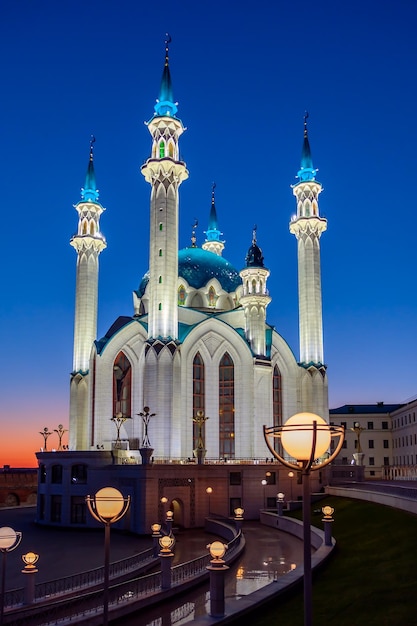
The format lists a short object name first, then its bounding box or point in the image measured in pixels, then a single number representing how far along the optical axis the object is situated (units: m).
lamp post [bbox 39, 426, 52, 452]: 58.51
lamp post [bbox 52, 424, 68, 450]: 58.00
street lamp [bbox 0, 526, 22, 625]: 16.69
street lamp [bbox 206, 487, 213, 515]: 45.91
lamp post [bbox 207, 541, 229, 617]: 16.47
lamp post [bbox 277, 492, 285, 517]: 40.54
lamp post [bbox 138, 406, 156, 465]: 44.00
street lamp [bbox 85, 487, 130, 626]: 13.13
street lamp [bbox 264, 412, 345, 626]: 9.79
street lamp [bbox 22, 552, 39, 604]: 20.05
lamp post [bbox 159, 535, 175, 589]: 21.31
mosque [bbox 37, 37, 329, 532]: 48.91
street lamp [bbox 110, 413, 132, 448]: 51.60
